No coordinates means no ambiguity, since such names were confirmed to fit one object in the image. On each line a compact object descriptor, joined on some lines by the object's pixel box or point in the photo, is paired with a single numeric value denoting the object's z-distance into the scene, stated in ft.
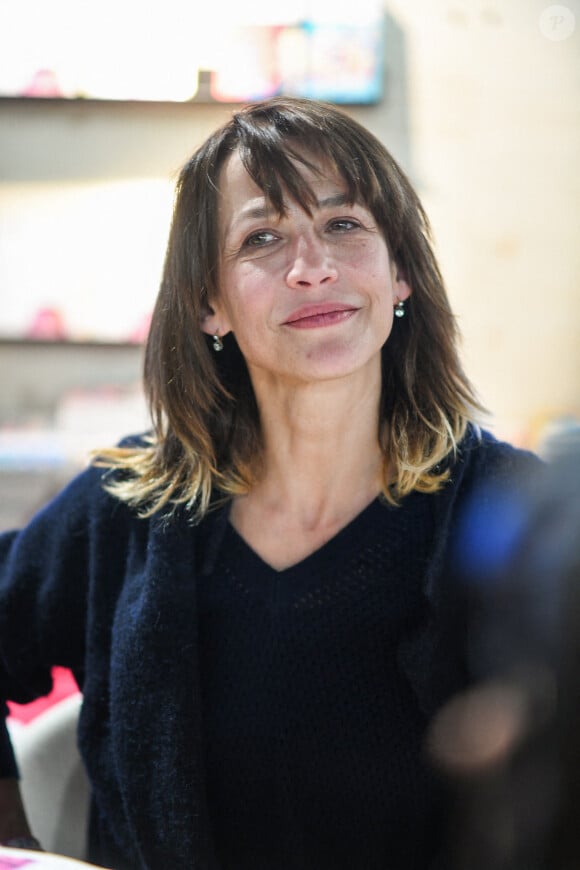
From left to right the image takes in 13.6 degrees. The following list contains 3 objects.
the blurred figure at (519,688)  4.71
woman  5.60
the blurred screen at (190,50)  8.11
